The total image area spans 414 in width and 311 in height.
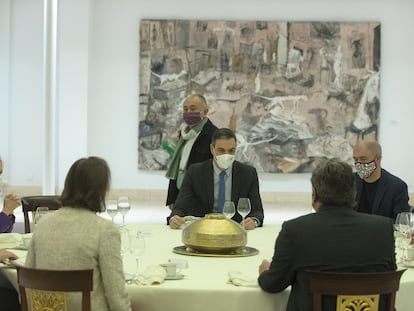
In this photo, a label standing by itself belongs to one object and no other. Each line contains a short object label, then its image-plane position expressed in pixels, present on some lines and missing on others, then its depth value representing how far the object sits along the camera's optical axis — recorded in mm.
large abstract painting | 11258
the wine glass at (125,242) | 3529
